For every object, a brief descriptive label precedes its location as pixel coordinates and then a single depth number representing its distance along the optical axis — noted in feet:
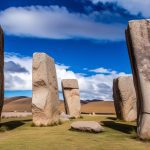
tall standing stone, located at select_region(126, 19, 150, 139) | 19.44
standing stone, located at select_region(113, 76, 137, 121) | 35.22
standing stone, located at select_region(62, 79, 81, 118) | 44.24
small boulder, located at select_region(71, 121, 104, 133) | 22.41
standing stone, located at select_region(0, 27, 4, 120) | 26.64
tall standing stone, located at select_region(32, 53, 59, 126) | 28.68
